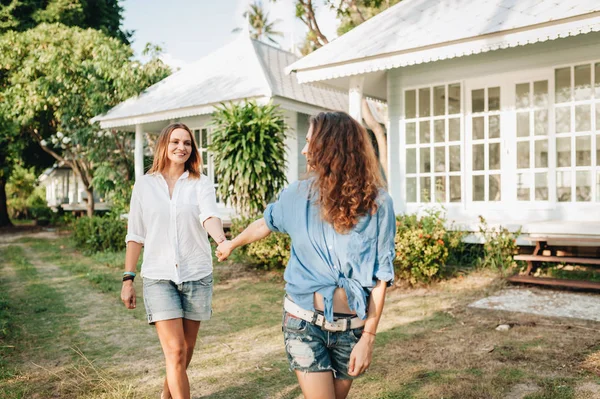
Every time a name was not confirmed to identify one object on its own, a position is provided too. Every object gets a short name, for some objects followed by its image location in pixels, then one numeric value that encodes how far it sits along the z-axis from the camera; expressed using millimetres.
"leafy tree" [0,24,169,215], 15484
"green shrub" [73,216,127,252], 13031
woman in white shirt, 3133
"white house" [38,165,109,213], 31756
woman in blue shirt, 2203
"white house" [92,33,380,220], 12031
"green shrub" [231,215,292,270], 8422
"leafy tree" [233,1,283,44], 44844
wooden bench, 6590
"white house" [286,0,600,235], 7746
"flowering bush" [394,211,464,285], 7207
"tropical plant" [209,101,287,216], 9250
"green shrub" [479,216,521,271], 7711
